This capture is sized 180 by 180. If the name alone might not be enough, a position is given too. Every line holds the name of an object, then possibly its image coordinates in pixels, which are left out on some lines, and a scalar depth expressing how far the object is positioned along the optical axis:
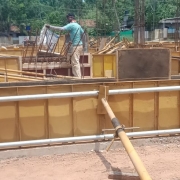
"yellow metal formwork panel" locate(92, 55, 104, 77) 12.66
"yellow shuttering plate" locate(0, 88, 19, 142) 5.60
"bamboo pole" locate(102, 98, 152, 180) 3.54
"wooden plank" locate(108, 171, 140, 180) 4.59
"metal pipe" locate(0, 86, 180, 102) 5.28
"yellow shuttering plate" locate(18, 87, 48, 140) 5.66
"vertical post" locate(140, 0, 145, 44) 18.70
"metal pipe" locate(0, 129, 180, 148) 5.42
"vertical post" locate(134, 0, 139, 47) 17.24
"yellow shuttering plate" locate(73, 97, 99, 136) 5.84
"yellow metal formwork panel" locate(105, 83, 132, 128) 5.91
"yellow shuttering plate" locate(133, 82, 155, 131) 6.05
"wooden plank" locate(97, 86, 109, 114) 5.58
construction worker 10.06
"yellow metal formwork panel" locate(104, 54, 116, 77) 12.68
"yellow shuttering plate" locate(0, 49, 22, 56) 14.63
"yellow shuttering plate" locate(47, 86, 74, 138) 5.77
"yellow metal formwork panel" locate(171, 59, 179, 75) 11.57
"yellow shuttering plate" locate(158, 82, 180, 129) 6.16
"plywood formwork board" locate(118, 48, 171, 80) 6.39
